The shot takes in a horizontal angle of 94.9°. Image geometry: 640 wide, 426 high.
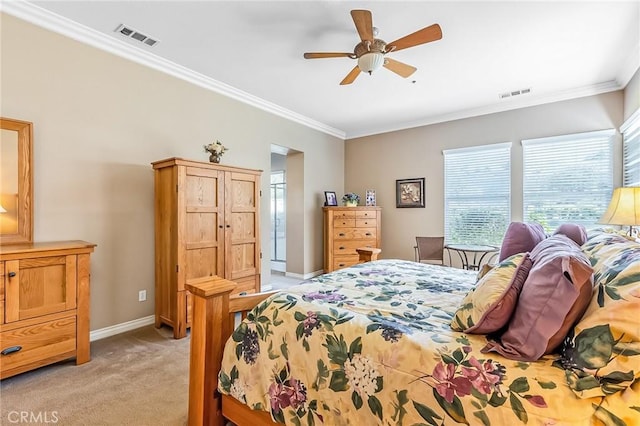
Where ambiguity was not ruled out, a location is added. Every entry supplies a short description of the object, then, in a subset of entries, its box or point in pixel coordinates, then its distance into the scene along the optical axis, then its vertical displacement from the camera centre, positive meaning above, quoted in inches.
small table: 159.6 -25.5
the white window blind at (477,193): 174.4 +11.3
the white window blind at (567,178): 147.3 +17.5
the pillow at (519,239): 70.4 -6.8
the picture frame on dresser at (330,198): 215.3 +10.8
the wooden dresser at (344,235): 198.8 -15.2
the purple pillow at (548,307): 36.6 -12.4
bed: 32.9 -20.9
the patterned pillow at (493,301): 42.8 -13.6
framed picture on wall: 203.6 +14.0
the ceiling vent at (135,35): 102.1 +64.7
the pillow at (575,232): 68.7 -5.3
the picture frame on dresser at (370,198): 221.1 +10.9
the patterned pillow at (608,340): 31.6 -14.8
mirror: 88.1 +10.3
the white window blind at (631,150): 122.4 +27.0
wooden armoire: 111.6 -6.6
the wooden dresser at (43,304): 77.4 -25.4
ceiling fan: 83.5 +52.6
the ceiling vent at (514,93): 151.3 +62.5
